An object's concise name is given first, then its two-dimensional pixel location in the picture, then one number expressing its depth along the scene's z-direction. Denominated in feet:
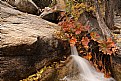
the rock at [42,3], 36.19
